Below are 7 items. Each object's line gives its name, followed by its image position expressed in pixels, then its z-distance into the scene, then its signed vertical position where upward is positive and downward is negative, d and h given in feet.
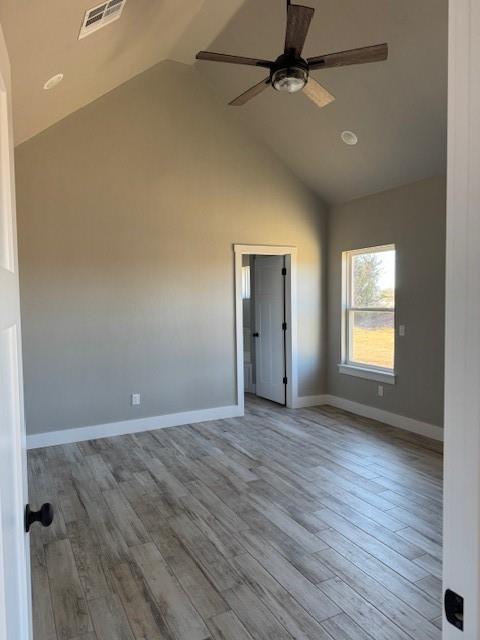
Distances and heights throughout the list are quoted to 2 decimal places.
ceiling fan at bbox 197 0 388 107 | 7.81 +4.77
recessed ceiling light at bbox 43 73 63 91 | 9.49 +5.11
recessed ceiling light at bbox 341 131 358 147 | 14.73 +5.71
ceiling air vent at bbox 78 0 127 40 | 7.72 +5.51
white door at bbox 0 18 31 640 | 2.42 -0.87
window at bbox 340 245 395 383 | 17.02 -0.59
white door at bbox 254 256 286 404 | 19.77 -1.37
